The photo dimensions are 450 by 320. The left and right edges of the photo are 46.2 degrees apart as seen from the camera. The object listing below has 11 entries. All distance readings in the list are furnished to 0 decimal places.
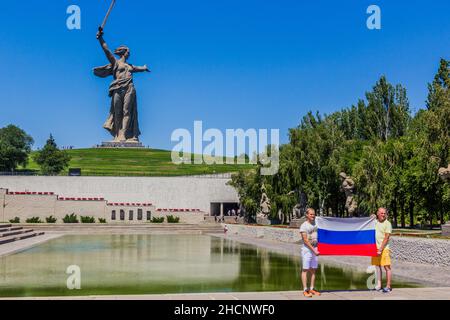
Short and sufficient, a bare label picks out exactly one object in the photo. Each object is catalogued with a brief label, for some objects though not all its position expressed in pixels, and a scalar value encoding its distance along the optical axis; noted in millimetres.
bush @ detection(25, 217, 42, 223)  48966
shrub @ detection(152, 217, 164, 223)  53281
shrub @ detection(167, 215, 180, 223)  53406
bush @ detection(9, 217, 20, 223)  48038
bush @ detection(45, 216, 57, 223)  49750
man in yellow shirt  11891
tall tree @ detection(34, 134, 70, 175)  84225
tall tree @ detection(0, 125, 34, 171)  91062
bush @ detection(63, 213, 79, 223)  49938
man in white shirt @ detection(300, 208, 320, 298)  10898
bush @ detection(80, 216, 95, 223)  50094
